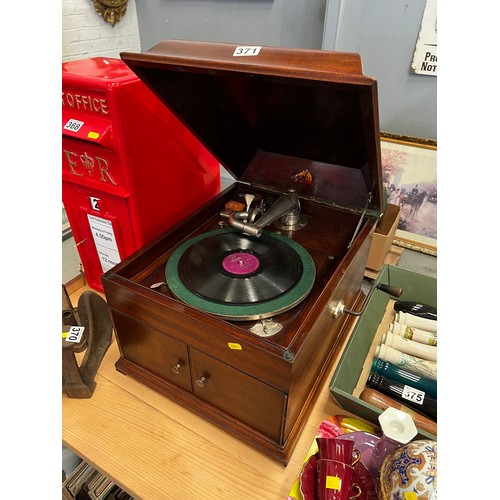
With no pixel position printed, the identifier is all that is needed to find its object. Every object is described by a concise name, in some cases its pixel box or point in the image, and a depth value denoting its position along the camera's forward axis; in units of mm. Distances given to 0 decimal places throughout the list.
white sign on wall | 1480
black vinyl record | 906
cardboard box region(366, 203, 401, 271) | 1393
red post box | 998
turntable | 778
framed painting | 1618
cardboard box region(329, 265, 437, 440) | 893
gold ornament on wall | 2088
